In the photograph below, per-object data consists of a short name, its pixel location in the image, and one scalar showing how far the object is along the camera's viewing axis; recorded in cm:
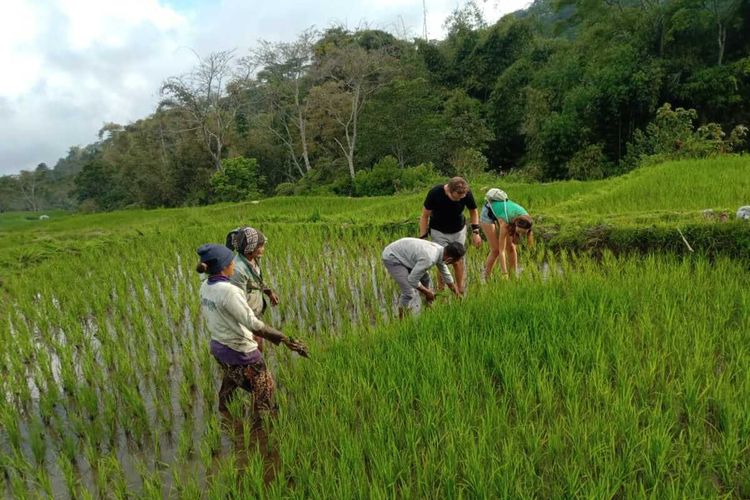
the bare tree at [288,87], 2081
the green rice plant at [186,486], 206
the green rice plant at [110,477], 224
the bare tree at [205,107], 2308
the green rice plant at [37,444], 262
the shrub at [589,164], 1423
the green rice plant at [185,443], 247
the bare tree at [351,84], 1938
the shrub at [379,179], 1612
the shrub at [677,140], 1023
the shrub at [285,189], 2134
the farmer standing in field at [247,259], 307
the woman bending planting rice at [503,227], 420
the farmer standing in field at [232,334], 250
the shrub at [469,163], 1591
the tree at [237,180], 2036
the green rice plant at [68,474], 230
